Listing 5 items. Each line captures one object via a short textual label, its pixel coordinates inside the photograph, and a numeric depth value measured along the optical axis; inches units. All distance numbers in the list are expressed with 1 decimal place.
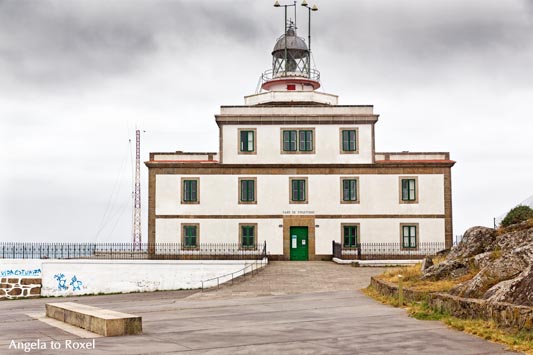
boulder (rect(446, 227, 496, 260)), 711.1
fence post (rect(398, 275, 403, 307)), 643.5
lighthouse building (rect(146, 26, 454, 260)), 1486.2
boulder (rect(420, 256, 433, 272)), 763.2
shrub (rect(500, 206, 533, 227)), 971.9
